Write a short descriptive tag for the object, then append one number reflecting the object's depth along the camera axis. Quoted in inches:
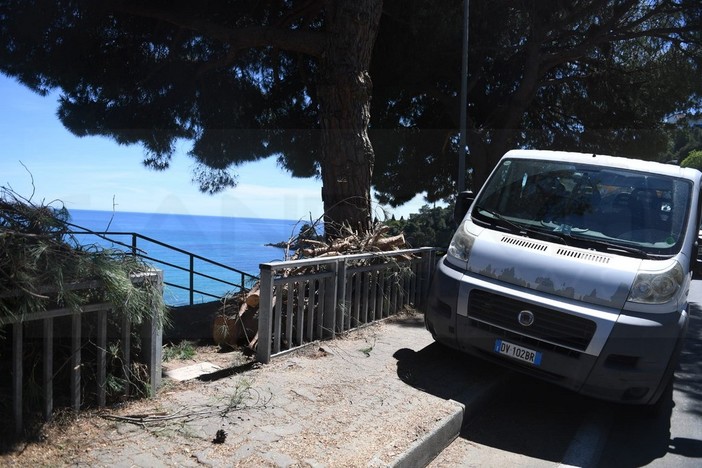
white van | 180.7
